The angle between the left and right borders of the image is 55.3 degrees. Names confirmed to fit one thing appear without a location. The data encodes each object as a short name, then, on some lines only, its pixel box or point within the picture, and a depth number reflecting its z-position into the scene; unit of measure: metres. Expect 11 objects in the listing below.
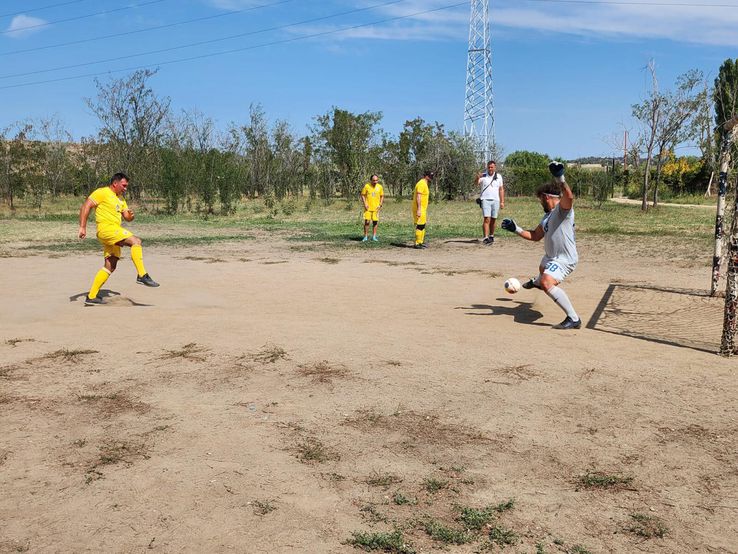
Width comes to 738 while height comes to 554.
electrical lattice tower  46.81
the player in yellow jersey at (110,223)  9.85
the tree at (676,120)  31.28
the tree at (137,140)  34.69
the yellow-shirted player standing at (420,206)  17.08
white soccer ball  8.21
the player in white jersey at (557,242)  8.02
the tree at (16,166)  35.16
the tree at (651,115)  31.52
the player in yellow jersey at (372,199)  18.69
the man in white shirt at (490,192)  17.17
